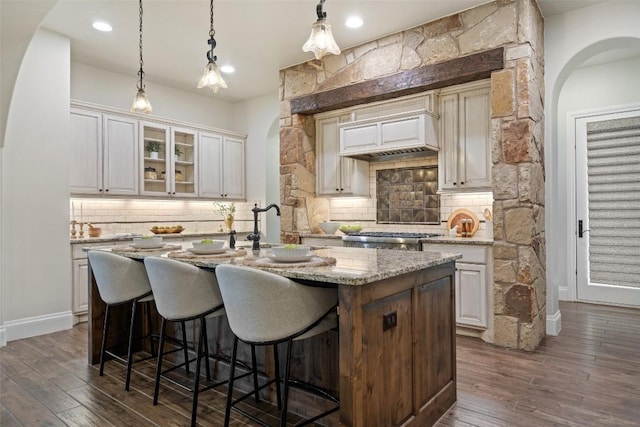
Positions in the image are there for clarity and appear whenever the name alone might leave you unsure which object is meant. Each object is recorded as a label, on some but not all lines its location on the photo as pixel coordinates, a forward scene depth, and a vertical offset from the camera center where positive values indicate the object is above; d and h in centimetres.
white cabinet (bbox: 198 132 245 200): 624 +78
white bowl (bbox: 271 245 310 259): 220 -20
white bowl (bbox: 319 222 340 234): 524 -14
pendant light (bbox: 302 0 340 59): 230 +99
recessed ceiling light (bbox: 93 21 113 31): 411 +193
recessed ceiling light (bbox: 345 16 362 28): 404 +193
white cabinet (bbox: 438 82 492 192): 404 +77
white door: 492 +7
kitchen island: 177 -62
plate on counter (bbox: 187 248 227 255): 270 -23
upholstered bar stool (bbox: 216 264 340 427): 186 -43
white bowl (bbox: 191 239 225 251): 271 -19
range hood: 421 +85
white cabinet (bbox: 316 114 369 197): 512 +60
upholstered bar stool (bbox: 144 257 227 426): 231 -44
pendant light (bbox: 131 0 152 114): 319 +88
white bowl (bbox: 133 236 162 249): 316 -20
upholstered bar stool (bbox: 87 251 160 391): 283 -45
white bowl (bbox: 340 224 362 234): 504 -17
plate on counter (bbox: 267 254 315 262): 220 -23
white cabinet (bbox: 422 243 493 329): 378 -65
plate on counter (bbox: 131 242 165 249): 316 -23
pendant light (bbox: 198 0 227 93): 280 +95
